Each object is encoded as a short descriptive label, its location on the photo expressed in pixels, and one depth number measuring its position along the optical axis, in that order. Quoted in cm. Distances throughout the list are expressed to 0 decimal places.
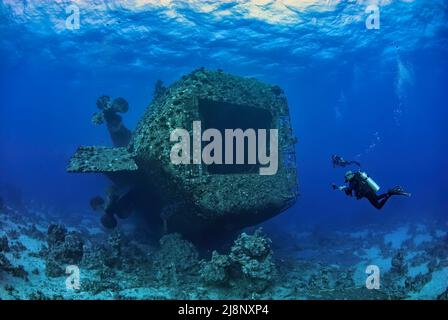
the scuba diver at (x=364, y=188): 693
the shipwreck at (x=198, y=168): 983
